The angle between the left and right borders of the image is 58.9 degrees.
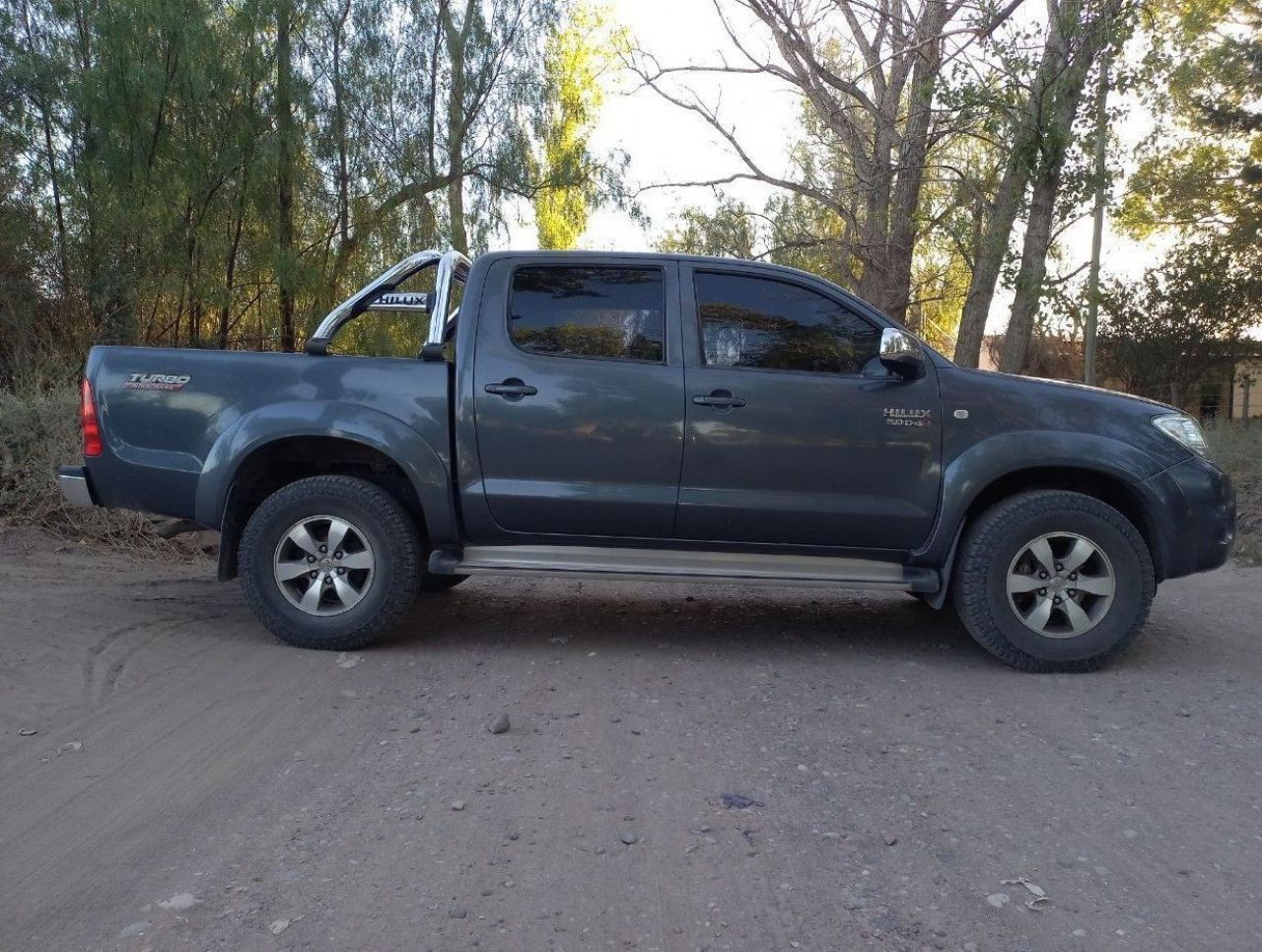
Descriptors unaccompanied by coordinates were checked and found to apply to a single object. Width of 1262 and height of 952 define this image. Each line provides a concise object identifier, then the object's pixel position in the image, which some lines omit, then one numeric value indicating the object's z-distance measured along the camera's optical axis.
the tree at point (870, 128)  15.47
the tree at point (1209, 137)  16.34
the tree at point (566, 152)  17.69
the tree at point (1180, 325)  22.38
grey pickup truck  5.68
